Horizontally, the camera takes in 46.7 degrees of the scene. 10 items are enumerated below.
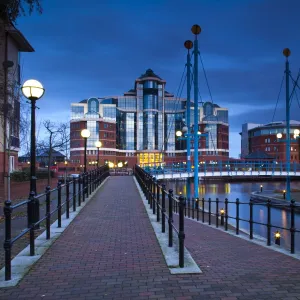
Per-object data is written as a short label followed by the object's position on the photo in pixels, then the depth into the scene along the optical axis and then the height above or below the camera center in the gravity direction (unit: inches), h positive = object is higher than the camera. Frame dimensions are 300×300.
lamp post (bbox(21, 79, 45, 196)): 333.1 +63.3
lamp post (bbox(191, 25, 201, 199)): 1321.4 +245.7
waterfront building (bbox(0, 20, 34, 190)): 1066.7 +357.3
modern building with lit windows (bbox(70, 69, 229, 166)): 3715.6 +417.5
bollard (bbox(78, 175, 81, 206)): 471.1 -42.1
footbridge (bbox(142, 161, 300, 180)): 1535.4 -64.9
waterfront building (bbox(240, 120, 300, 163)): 4212.6 +240.1
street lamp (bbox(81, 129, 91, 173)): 713.0 +55.0
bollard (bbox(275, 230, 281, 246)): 614.1 -140.2
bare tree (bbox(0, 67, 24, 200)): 438.7 +74.0
